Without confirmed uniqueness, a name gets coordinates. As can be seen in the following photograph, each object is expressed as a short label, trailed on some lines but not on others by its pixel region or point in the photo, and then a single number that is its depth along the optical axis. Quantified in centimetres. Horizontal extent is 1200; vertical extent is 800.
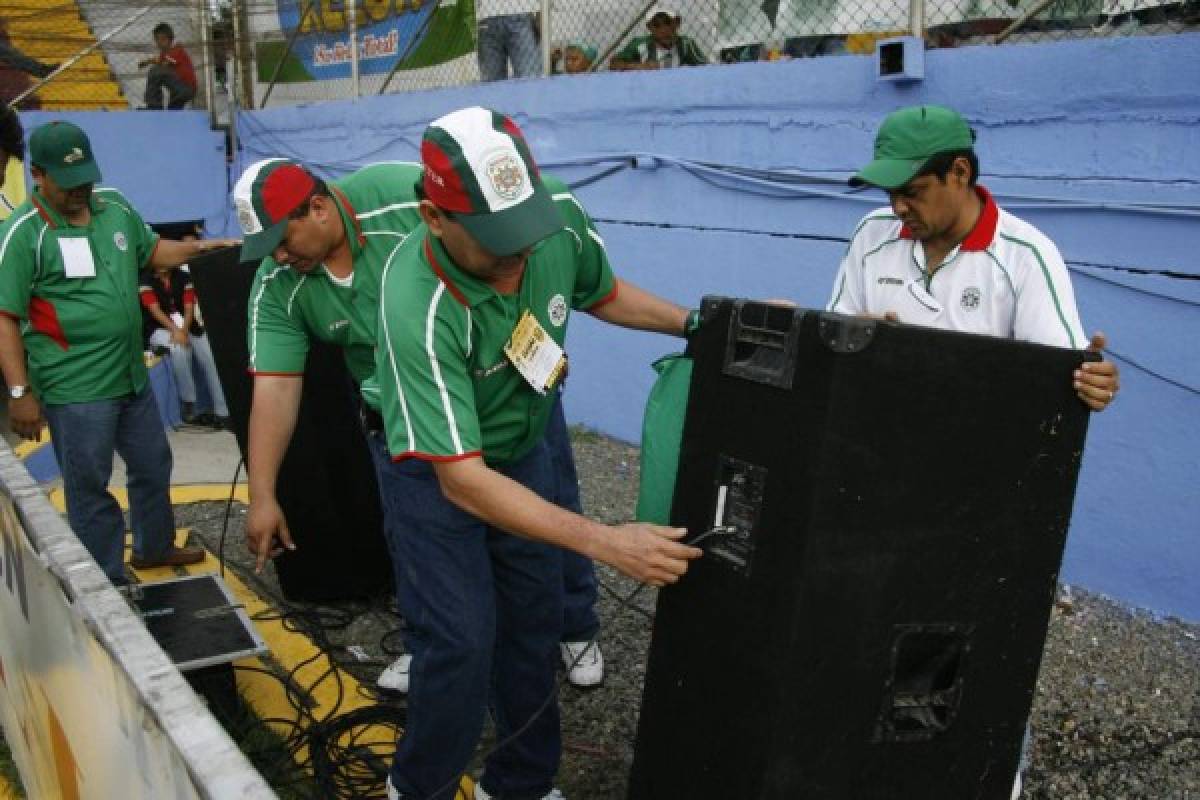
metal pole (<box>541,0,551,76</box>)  727
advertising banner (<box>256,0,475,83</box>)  838
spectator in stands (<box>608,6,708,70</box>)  639
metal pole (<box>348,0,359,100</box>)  935
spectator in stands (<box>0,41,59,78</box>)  1188
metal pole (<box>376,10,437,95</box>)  860
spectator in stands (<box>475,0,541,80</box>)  755
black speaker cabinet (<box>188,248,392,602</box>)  435
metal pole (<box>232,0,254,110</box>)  1129
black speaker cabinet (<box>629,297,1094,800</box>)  202
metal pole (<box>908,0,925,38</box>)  493
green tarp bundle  247
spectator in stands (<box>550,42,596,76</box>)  708
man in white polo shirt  248
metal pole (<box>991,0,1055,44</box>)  459
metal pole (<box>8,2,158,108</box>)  1083
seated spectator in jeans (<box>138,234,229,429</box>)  952
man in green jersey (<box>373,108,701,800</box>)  222
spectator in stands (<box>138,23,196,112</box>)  1152
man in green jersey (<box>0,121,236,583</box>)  438
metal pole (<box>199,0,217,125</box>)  1138
